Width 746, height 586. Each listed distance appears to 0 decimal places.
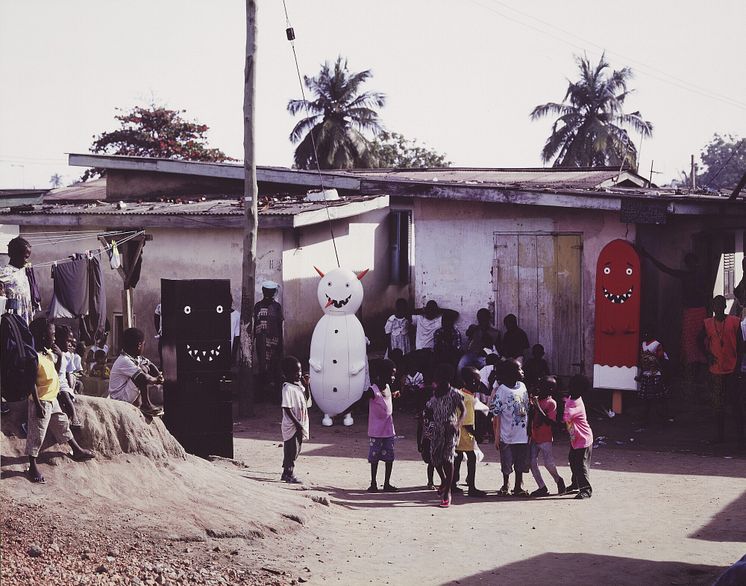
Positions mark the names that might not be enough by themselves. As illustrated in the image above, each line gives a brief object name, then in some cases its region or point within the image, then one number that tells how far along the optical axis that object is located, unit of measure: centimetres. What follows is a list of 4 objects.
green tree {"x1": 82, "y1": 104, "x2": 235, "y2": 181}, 3991
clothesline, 1583
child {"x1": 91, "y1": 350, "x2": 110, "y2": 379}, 1608
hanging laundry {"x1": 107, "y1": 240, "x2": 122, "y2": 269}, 1586
